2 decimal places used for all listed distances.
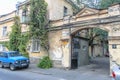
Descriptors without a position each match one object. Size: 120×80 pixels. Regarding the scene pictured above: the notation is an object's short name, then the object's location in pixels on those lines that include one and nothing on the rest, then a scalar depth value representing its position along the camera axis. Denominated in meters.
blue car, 7.95
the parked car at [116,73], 3.37
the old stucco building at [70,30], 6.31
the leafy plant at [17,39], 10.21
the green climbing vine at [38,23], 8.80
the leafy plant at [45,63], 8.40
